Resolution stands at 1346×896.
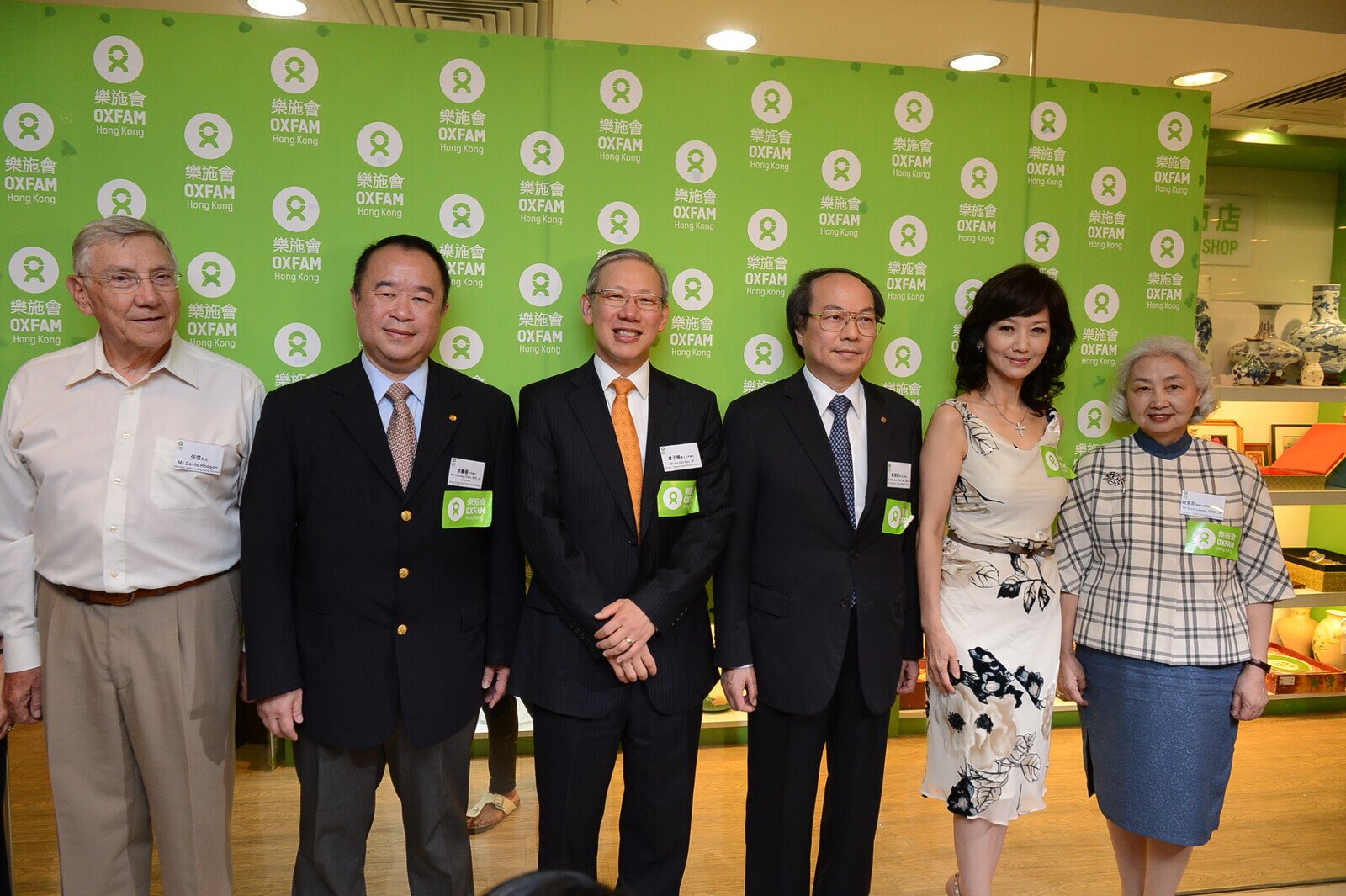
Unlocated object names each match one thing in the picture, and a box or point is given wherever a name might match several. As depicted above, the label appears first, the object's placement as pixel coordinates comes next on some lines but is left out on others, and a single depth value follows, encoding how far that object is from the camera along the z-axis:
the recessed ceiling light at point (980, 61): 3.09
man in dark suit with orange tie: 2.31
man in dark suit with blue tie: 2.45
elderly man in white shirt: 2.26
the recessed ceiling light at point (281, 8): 2.69
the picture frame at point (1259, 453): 3.53
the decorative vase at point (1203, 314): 3.34
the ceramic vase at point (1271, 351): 3.40
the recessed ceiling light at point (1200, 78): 3.23
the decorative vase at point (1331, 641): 3.79
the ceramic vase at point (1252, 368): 3.39
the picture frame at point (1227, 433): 3.48
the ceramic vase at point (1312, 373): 3.45
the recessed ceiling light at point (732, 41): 2.93
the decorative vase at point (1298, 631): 3.83
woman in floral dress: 2.59
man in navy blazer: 2.25
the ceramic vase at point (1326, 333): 3.46
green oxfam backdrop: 2.65
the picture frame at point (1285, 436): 3.53
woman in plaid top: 2.65
